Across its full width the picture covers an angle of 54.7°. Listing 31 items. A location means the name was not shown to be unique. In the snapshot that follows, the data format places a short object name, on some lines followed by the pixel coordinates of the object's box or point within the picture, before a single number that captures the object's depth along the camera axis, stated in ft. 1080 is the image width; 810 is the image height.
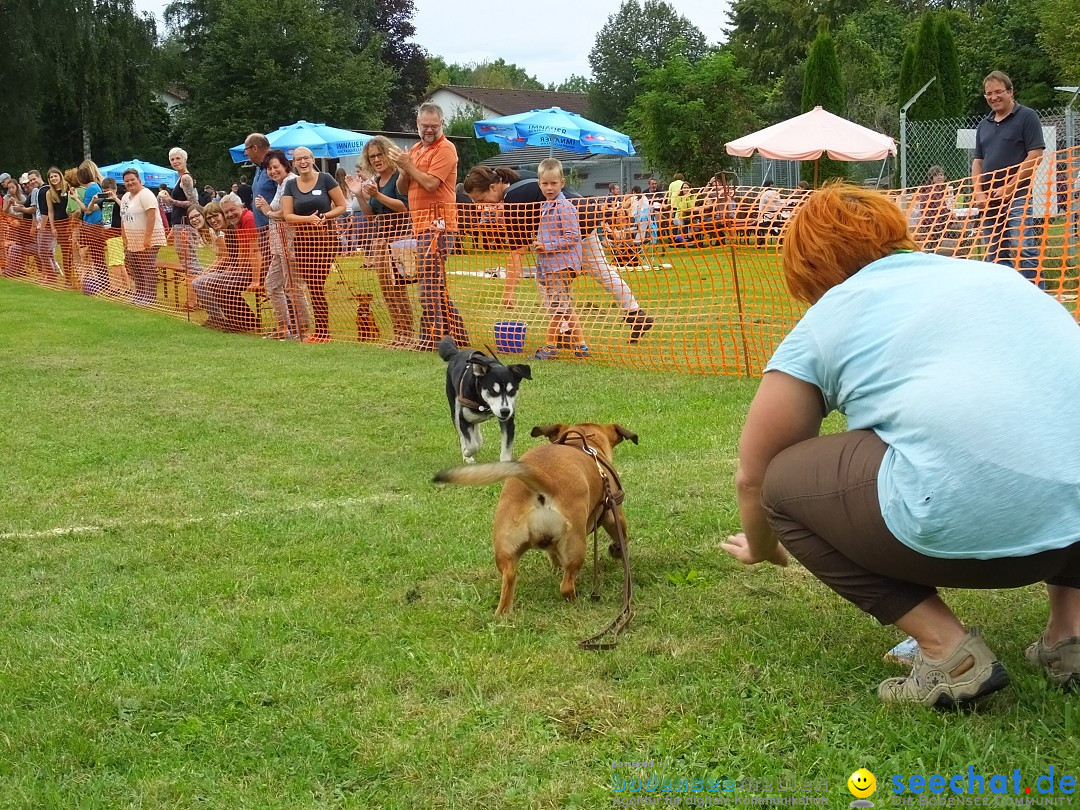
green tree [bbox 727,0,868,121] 169.07
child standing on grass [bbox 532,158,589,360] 29.07
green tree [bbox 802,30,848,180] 76.33
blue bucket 29.91
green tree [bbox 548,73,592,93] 391.24
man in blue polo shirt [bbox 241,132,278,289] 37.19
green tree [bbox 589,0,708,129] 257.75
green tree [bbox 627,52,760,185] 84.74
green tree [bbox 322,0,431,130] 194.08
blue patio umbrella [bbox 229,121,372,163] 77.15
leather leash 10.22
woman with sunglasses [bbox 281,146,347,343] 35.42
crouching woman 7.34
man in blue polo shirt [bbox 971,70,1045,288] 22.79
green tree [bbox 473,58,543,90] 383.04
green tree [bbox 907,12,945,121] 74.59
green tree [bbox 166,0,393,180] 126.93
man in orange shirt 31.14
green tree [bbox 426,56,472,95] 341.82
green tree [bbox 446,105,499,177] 151.02
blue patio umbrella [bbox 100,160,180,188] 100.64
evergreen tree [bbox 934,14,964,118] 74.74
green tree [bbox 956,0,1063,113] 115.24
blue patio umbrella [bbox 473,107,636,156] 73.87
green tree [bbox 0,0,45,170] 98.94
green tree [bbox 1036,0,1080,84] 95.86
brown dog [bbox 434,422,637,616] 10.87
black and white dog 17.58
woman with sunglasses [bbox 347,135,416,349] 32.65
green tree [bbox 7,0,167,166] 101.65
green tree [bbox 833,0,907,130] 103.50
